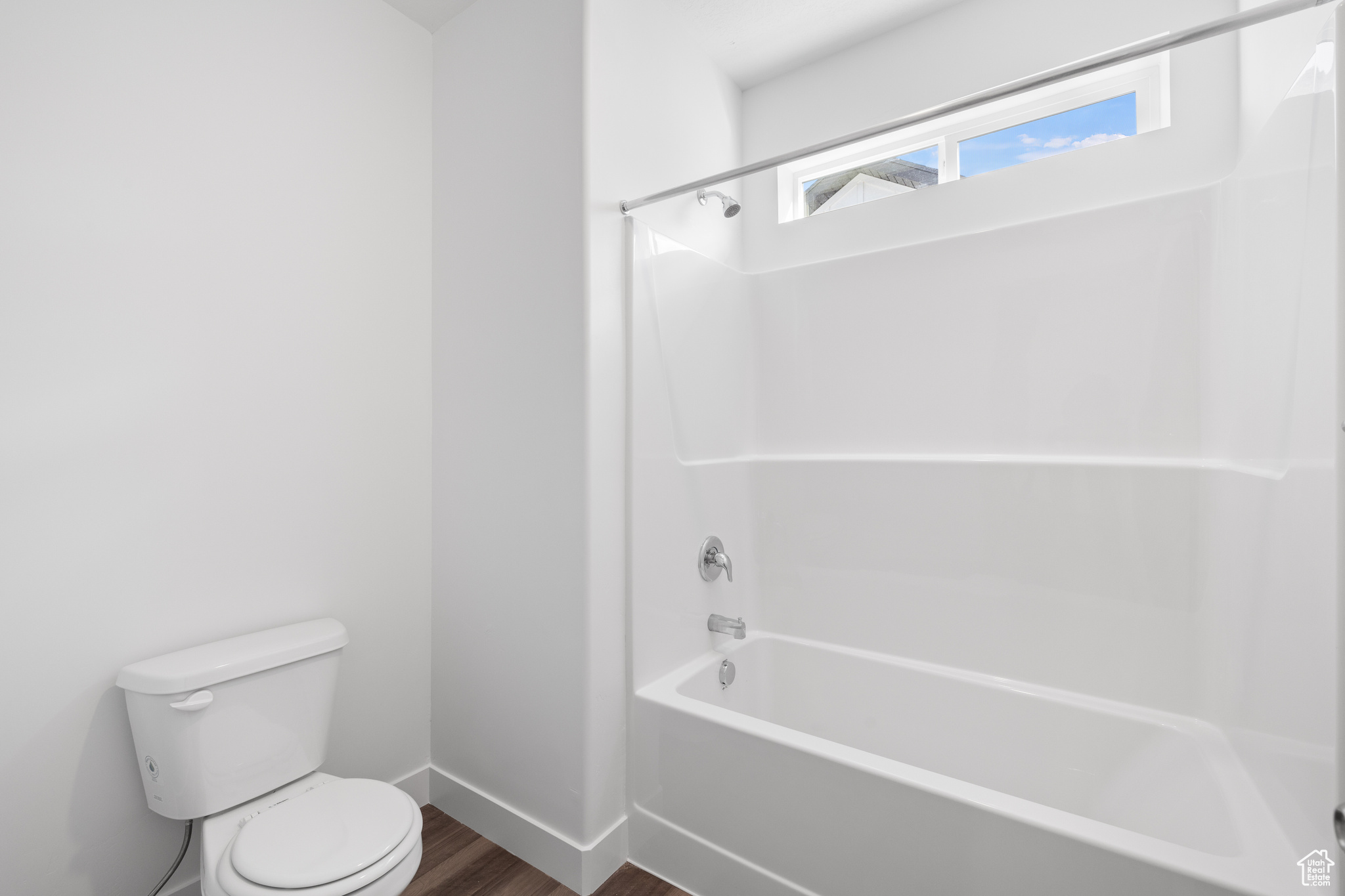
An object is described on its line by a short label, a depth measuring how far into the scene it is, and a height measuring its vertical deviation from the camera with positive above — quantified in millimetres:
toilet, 1151 -764
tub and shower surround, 1128 -310
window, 1826 +1002
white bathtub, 1104 -811
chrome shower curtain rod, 1010 +706
